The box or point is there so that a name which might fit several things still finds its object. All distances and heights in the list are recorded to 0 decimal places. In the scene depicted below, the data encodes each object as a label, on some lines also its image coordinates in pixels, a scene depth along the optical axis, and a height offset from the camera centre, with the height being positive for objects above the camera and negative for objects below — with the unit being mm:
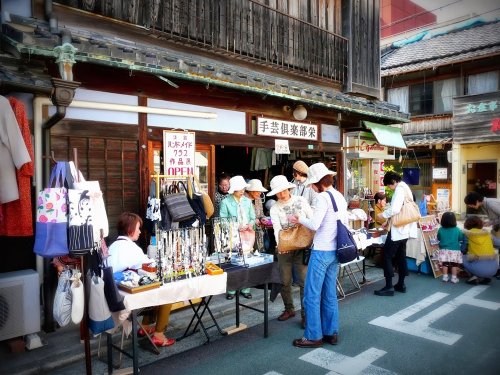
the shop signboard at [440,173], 22062 +138
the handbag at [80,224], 4010 -475
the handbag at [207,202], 7215 -452
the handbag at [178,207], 6578 -487
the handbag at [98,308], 4148 -1423
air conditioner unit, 5113 -1718
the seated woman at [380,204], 10430 -786
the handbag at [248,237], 7043 -1129
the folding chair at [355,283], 8082 -2378
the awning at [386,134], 11438 +1342
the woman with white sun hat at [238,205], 7168 -512
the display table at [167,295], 4343 -1427
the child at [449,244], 8906 -1670
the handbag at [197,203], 7023 -451
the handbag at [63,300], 4047 -1303
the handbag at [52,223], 3912 -448
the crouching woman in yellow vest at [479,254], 8516 -1835
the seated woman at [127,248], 4840 -899
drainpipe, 5305 -1342
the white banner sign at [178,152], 7223 +532
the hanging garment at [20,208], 4793 -345
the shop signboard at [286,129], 9125 +1272
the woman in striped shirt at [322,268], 5391 -1323
